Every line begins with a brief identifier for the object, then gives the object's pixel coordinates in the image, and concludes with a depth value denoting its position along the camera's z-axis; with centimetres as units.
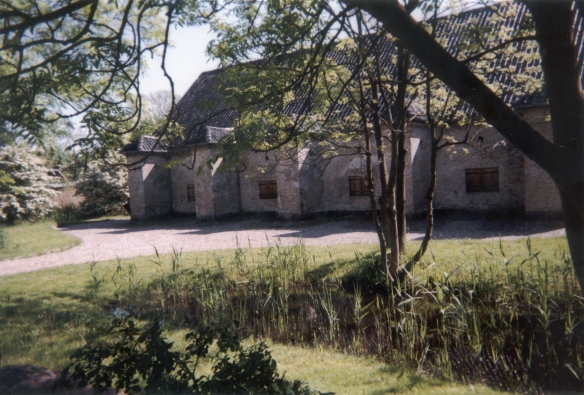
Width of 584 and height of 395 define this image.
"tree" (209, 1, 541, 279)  396
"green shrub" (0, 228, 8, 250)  1388
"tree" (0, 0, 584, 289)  311
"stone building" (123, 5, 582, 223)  1534
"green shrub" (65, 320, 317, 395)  301
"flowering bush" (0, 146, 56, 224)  1969
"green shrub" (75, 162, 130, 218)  2756
